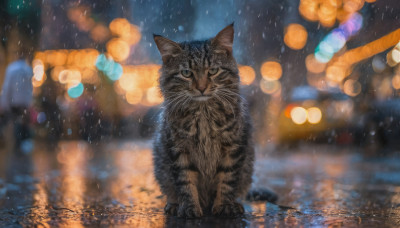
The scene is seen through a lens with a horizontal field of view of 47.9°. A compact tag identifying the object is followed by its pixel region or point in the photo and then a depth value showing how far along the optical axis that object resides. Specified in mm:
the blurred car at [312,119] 13211
